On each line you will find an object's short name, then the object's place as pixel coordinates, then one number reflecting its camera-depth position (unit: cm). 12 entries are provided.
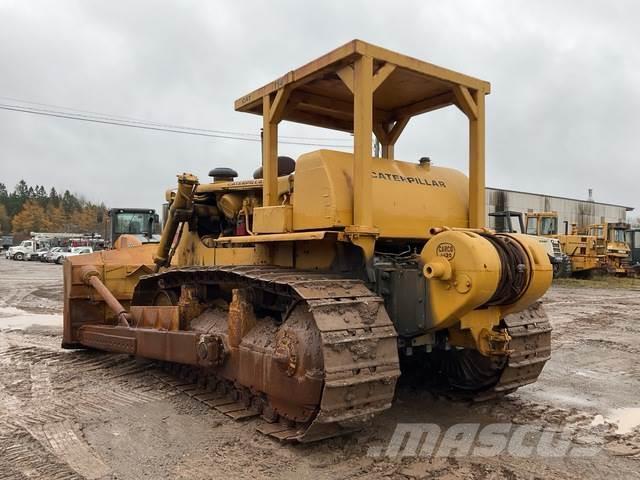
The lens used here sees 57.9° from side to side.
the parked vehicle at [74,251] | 4107
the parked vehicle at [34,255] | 4850
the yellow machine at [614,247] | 2508
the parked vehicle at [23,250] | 5082
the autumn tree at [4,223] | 9831
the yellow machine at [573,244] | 2431
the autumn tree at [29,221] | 9488
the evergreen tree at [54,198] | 10838
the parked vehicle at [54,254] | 4422
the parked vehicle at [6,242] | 7869
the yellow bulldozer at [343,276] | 400
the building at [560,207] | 3622
